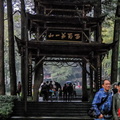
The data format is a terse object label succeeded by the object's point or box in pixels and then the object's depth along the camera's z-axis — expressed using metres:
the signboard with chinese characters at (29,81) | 13.63
